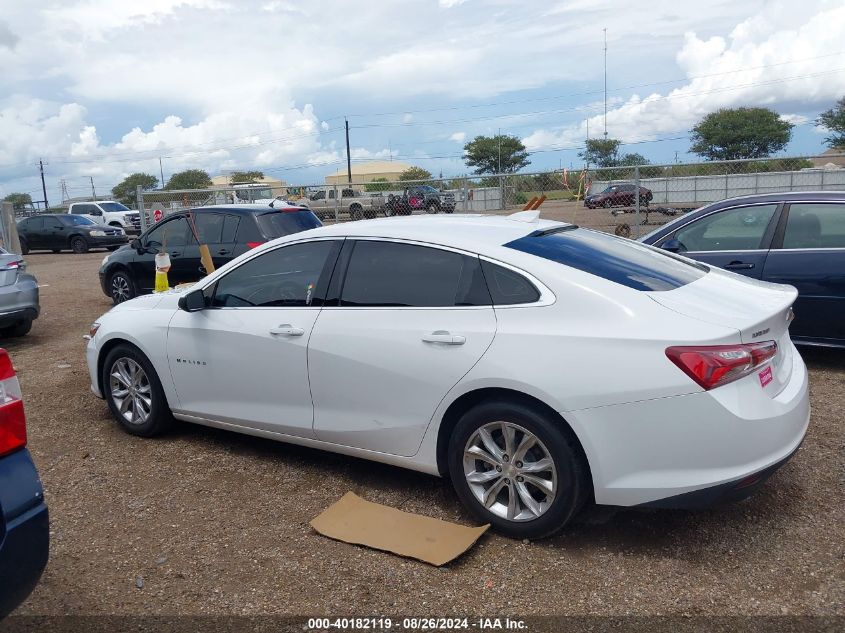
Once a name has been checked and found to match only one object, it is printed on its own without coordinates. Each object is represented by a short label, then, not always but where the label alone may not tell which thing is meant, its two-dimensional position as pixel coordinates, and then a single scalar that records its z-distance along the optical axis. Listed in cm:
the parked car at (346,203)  1842
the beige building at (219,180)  8220
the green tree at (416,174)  6360
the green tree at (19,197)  8427
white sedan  320
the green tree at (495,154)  6931
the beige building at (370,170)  9296
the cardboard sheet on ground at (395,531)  355
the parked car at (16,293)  849
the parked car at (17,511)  249
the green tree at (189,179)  7136
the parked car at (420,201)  1608
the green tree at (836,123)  4662
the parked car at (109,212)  3016
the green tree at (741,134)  5294
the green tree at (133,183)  8128
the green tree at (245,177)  7719
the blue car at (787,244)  612
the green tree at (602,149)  5780
